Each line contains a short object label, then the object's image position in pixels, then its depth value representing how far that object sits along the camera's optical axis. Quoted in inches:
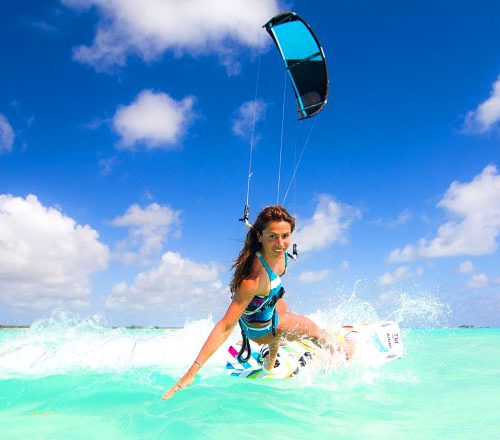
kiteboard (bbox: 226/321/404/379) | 214.8
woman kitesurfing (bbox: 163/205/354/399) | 154.6
